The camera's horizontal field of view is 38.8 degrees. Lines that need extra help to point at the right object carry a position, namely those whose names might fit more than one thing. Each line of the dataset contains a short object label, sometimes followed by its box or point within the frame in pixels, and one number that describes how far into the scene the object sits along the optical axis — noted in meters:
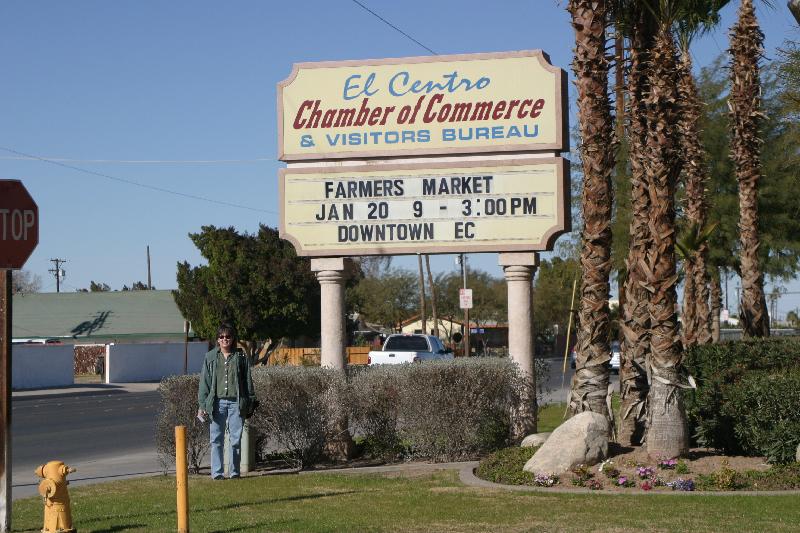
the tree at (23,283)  115.55
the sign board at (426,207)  15.35
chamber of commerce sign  15.39
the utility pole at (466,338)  44.16
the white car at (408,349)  34.53
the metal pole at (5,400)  8.93
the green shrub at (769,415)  11.72
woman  12.91
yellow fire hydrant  8.80
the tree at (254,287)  49.66
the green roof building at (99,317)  63.09
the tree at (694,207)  23.30
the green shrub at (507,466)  11.66
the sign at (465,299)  39.16
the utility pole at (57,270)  116.75
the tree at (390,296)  76.56
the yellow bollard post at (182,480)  8.66
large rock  11.65
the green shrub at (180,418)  13.90
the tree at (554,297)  78.38
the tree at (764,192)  29.09
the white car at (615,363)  47.50
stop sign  9.05
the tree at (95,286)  119.14
